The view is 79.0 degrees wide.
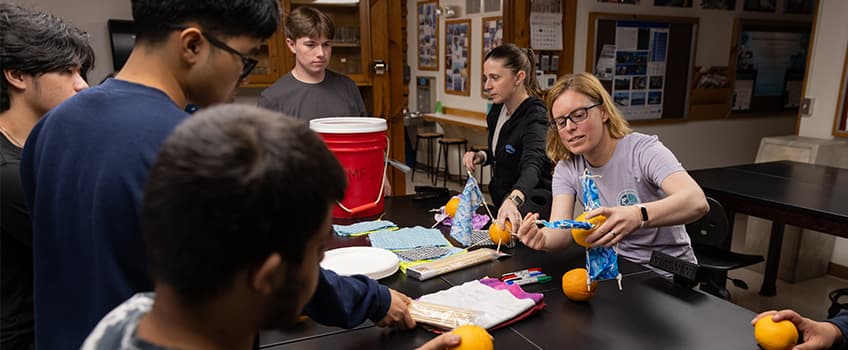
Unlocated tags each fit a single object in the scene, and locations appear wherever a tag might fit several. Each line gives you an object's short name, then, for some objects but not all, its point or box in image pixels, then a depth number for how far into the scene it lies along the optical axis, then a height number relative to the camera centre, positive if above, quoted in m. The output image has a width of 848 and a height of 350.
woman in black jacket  2.47 -0.33
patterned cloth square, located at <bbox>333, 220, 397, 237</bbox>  2.00 -0.66
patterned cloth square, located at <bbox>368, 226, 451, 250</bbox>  1.84 -0.65
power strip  1.44 -0.59
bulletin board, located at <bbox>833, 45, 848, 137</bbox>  3.79 -0.40
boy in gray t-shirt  2.51 -0.12
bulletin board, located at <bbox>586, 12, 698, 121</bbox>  4.62 -0.03
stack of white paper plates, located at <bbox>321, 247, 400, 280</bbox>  1.52 -0.61
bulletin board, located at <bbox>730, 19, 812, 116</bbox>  5.43 -0.09
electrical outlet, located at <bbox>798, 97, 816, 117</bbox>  4.03 -0.38
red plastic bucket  2.00 -0.38
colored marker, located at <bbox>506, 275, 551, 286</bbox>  1.48 -0.63
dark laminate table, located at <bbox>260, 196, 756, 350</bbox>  1.18 -0.64
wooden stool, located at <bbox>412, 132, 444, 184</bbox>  6.79 -1.13
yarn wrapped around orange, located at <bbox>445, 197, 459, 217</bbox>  2.09 -0.59
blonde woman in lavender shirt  1.75 -0.39
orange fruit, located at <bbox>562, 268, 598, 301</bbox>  1.35 -0.59
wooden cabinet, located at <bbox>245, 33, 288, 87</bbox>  3.80 -0.04
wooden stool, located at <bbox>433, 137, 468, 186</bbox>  6.34 -1.01
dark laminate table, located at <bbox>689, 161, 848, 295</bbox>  2.58 -0.76
